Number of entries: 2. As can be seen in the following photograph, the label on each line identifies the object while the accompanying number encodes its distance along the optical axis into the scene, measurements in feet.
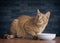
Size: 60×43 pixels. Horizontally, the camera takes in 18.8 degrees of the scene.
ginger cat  5.36
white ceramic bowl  5.16
